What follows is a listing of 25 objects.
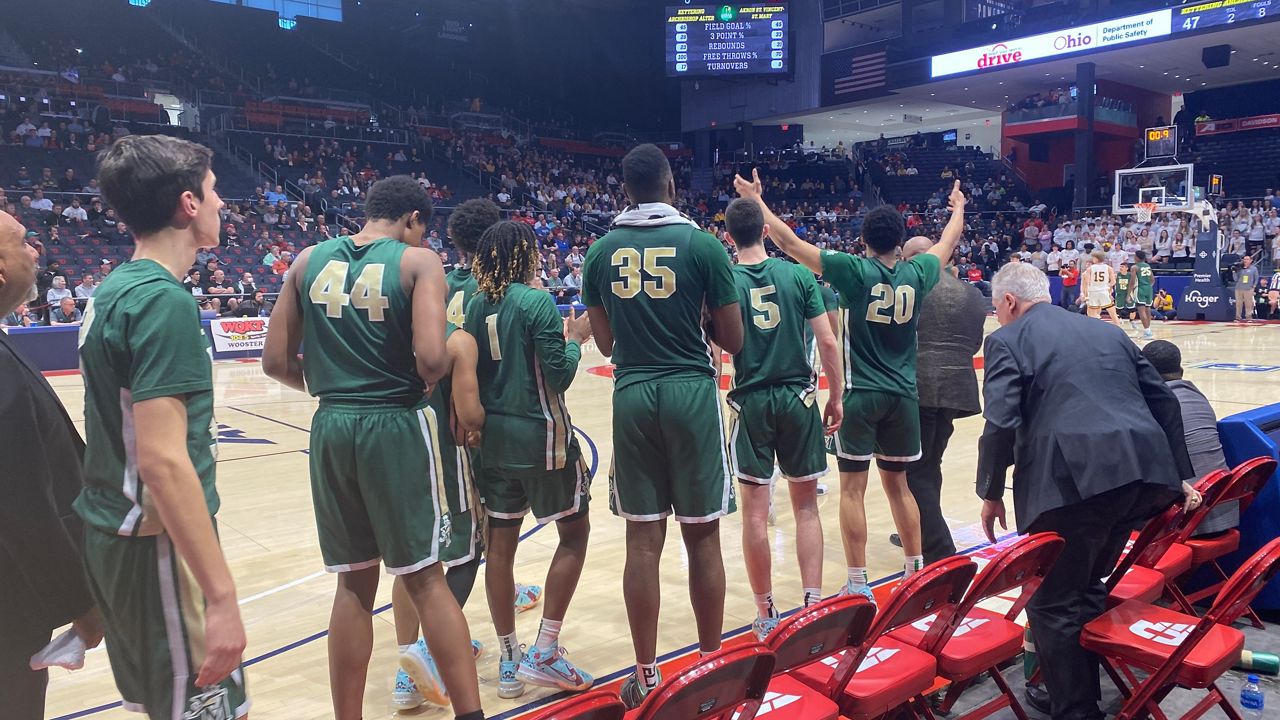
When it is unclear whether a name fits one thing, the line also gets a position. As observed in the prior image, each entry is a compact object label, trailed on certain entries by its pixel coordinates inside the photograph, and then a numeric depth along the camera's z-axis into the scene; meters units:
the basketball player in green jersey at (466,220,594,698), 3.34
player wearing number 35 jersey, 3.03
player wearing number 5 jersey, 3.69
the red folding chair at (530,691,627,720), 1.74
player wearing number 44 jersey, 2.65
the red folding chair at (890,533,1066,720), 2.67
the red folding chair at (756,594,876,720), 2.27
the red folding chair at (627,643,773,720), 1.88
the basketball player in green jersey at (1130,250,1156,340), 16.00
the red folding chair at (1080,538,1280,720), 2.68
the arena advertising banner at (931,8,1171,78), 21.28
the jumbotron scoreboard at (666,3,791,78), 28.28
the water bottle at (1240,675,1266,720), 3.08
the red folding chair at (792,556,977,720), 2.48
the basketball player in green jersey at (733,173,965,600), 4.02
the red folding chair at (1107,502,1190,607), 3.33
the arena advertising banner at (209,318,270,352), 14.80
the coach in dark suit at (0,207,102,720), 1.99
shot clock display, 25.20
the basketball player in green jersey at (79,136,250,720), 1.80
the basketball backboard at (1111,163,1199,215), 21.20
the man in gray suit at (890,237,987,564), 4.51
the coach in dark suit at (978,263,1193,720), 2.92
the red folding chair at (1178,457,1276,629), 3.57
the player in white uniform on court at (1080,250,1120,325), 15.07
